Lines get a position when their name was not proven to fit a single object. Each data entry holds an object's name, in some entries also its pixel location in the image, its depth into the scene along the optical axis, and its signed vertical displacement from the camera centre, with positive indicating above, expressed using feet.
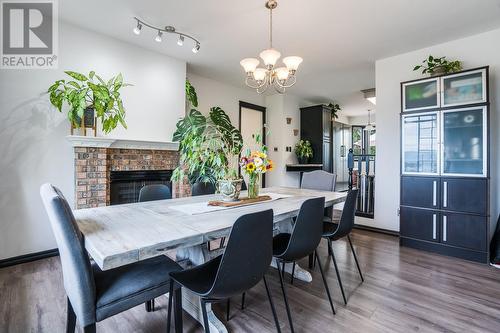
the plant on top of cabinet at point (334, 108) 21.11 +5.04
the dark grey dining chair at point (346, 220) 6.93 -1.59
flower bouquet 7.14 +0.05
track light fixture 9.42 +5.51
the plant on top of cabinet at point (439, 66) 10.20 +4.18
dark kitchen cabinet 19.98 +2.86
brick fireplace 9.62 +0.17
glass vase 7.49 -0.64
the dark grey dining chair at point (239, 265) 3.86 -1.66
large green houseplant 11.58 +1.40
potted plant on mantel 8.80 +2.46
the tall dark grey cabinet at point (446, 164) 9.27 +0.04
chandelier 8.04 +3.39
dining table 3.52 -1.11
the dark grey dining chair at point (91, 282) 3.53 -1.99
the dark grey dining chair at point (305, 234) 5.33 -1.56
